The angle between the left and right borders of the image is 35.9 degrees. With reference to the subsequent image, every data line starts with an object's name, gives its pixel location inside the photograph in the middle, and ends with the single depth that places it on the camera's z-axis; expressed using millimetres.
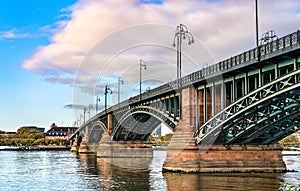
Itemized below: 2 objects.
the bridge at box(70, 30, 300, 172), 37394
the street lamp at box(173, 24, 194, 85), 53922
